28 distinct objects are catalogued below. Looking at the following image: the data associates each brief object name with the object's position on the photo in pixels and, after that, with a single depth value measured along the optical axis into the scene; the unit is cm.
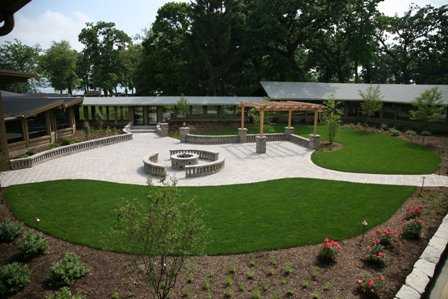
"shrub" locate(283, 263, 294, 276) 791
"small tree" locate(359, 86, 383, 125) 3094
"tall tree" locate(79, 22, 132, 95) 5531
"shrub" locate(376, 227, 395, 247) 919
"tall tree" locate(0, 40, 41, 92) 5966
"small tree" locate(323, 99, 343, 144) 2352
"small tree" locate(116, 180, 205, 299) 594
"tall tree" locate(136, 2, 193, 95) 4406
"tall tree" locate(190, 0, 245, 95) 3888
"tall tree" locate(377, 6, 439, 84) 4850
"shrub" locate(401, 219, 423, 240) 956
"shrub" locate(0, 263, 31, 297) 703
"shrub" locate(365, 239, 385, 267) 827
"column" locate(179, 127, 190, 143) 2633
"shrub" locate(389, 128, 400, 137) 2744
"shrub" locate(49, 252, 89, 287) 741
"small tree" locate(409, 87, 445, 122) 2462
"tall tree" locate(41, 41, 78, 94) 5806
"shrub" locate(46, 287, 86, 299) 631
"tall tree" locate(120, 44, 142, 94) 5756
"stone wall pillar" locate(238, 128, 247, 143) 2583
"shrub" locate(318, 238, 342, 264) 839
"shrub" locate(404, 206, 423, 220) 1103
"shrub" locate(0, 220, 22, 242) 927
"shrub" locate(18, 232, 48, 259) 852
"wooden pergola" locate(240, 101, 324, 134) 2405
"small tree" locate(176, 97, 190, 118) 3175
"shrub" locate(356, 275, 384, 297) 702
